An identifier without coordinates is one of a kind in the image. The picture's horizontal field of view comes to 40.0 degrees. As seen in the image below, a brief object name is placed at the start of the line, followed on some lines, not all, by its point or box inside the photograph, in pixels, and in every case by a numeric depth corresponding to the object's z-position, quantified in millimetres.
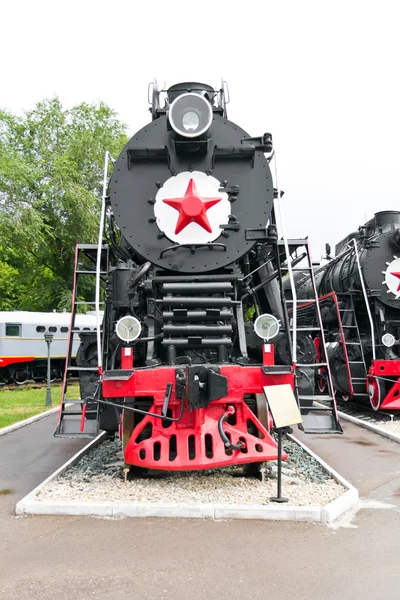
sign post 5090
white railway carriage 21625
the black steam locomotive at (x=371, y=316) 10547
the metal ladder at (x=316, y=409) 5910
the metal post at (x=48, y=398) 14461
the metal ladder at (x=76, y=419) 5938
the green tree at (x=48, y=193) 22297
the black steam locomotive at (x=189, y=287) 5523
